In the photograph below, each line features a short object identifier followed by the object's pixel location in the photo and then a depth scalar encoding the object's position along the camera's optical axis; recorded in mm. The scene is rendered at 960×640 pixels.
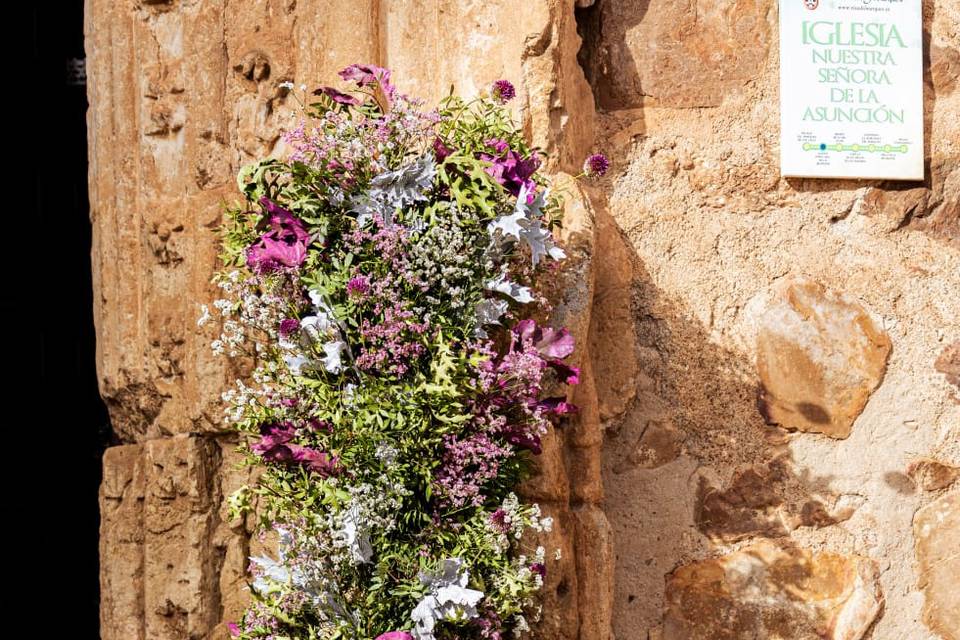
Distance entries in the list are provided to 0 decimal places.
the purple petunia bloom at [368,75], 2819
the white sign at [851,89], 3112
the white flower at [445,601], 2659
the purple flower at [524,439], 2752
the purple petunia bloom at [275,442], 2723
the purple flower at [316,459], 2719
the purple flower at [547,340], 2759
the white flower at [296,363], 2742
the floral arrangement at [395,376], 2693
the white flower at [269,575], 2742
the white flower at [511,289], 2737
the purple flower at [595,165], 2827
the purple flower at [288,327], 2730
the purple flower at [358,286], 2707
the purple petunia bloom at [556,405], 2789
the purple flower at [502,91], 2811
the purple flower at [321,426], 2738
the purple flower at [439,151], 2791
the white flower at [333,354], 2712
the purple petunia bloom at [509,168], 2771
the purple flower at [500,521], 2716
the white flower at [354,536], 2671
